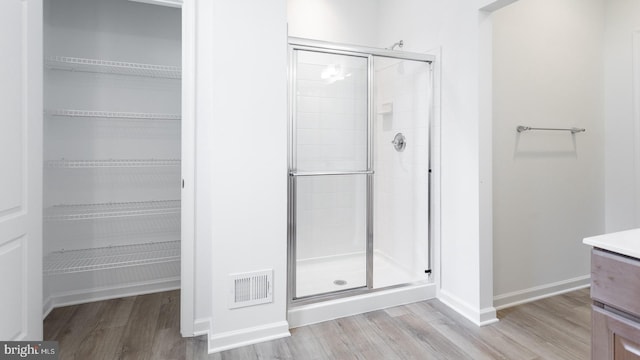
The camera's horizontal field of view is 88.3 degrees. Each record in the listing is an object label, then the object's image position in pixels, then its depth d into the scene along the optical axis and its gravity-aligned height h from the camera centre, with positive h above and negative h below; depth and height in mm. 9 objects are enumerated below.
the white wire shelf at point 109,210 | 2529 -240
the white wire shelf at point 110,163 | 2426 +135
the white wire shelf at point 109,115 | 2438 +515
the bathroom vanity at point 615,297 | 1123 -409
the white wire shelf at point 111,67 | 2448 +896
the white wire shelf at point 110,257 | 2453 -622
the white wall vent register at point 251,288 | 1987 -659
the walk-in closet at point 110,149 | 2523 +254
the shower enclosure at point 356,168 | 2541 +114
